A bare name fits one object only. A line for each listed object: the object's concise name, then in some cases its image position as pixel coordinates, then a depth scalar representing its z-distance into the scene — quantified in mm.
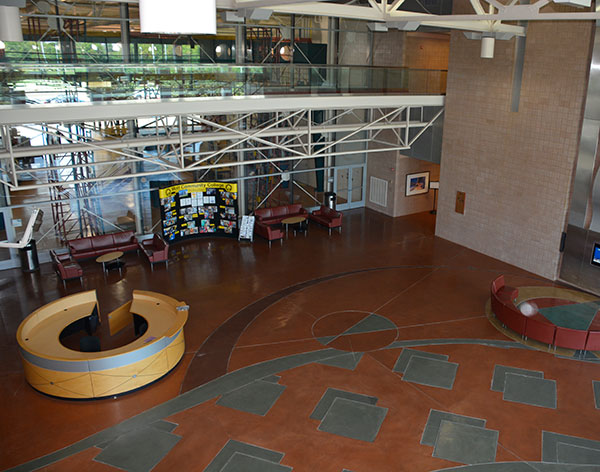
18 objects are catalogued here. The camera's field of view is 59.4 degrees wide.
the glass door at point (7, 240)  14625
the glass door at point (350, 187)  20297
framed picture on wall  19672
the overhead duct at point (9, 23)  6242
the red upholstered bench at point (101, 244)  15258
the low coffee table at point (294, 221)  17391
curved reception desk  9016
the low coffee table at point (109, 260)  14570
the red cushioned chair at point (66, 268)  13875
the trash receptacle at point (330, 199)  19391
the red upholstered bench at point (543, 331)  10639
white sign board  17000
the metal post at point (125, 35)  14594
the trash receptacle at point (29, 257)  14422
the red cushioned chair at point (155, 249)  14945
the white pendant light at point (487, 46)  12453
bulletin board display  16547
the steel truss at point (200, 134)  11594
